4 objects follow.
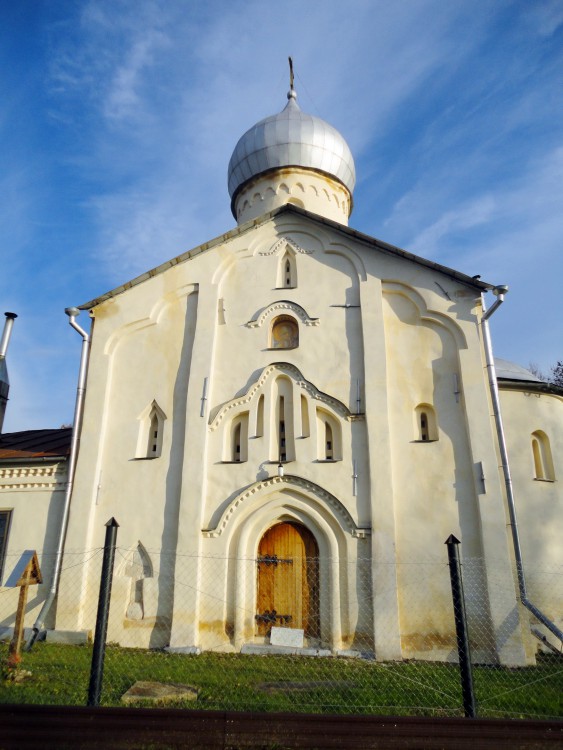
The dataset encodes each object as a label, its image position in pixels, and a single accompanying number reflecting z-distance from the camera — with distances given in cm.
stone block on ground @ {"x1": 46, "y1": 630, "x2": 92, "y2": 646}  1017
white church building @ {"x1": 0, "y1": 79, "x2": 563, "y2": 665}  988
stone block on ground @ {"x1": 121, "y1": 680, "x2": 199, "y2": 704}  607
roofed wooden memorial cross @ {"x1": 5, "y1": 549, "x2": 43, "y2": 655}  820
